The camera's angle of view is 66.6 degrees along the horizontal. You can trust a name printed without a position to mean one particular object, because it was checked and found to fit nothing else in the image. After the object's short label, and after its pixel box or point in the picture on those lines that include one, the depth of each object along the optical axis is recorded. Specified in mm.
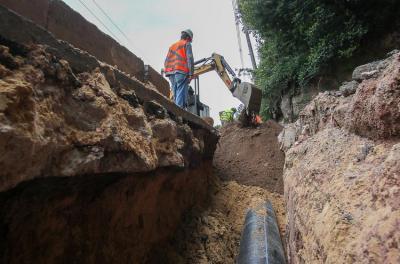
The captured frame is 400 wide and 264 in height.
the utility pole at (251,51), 18395
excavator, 7727
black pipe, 2961
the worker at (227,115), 13117
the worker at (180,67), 6230
